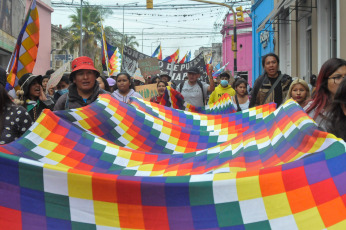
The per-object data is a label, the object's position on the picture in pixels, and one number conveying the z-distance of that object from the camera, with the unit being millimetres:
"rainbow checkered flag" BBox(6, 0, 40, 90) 6824
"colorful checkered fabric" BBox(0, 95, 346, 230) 2334
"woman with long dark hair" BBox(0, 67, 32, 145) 3916
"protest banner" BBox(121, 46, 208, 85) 16062
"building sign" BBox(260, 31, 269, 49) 21739
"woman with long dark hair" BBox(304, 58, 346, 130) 3930
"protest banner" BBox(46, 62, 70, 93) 7617
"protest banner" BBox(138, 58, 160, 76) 14680
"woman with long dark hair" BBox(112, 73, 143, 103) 7809
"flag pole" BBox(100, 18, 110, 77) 16953
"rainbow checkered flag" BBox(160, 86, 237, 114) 8195
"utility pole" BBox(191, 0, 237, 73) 27911
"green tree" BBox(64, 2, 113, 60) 55000
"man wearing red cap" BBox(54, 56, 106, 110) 5312
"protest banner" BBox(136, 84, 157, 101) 12766
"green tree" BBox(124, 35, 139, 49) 79062
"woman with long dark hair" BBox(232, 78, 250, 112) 8922
